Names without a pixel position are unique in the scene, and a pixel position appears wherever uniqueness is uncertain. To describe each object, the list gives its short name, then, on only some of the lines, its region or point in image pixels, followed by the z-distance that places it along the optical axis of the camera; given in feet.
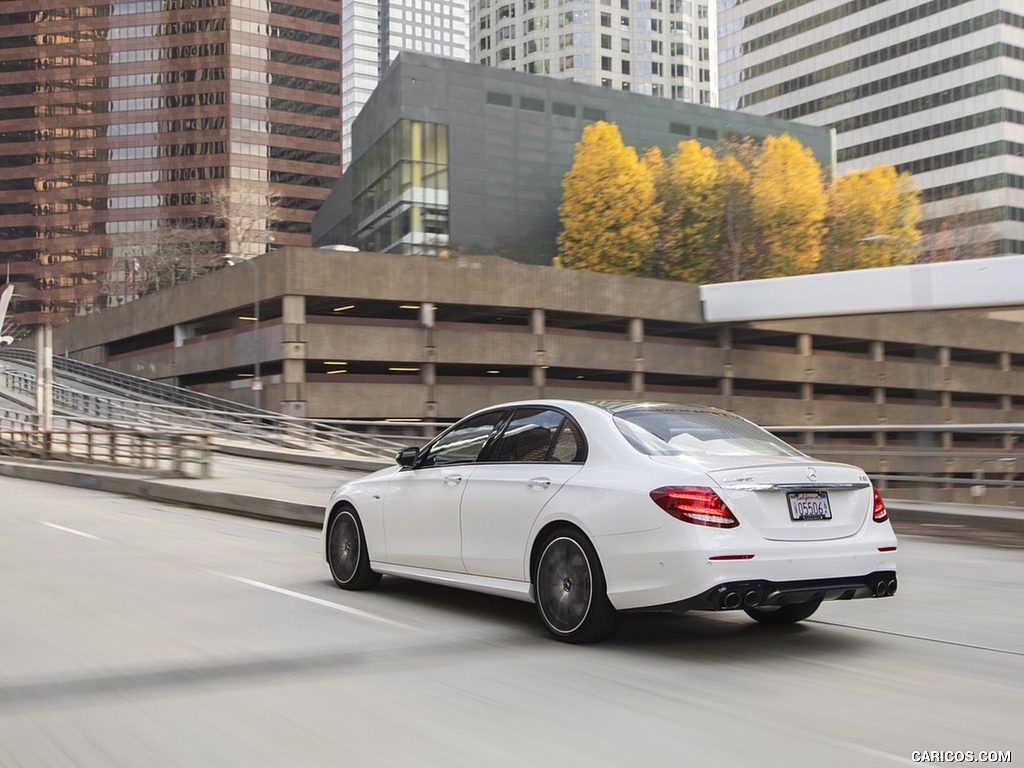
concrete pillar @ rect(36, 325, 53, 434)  91.25
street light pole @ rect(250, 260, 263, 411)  177.05
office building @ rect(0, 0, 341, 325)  451.12
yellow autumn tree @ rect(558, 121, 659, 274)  243.19
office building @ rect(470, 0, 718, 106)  524.52
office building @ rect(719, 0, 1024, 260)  379.76
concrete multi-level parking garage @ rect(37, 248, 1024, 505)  173.47
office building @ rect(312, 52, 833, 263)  251.39
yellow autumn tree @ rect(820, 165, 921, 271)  246.88
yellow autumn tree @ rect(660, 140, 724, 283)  244.63
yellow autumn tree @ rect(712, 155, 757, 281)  241.29
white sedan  19.33
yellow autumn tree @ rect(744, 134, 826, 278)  241.55
